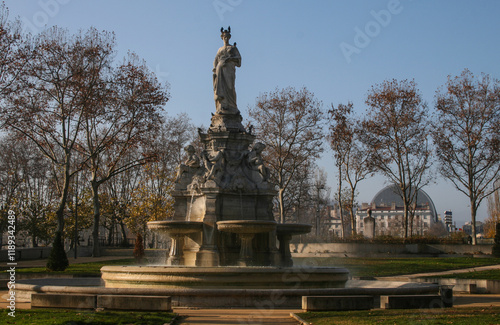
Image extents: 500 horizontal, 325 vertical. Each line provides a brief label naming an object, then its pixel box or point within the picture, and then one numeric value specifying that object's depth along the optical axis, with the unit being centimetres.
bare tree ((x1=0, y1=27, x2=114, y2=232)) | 3228
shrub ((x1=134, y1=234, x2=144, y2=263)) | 3556
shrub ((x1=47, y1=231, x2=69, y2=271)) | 2462
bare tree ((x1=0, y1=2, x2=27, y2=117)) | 2929
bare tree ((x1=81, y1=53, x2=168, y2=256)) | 3712
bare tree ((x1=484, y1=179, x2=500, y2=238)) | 6836
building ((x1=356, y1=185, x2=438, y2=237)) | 15588
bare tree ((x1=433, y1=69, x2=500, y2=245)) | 4241
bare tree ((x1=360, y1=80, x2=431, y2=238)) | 4419
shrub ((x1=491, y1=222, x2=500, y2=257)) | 3562
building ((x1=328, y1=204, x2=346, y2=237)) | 16699
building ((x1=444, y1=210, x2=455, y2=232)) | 19332
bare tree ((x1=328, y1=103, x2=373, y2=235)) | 4816
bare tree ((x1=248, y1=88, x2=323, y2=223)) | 4625
